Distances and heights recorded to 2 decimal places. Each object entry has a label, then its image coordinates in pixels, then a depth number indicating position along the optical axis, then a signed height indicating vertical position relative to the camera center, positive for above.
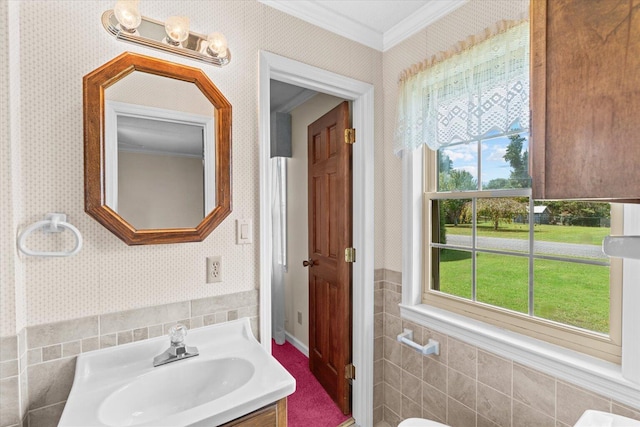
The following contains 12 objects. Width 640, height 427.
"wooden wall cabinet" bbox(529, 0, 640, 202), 0.36 +0.14
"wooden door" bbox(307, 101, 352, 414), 2.09 -0.31
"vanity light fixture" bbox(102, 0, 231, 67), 1.19 +0.71
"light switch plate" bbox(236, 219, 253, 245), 1.49 -0.10
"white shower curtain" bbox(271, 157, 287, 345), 3.24 -0.32
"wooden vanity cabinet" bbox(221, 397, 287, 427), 1.02 -0.68
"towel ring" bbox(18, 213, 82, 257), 1.05 -0.06
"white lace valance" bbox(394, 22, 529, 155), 1.28 +0.54
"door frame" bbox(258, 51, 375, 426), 1.91 -0.14
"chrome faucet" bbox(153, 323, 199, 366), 1.26 -0.54
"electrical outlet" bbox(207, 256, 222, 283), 1.42 -0.26
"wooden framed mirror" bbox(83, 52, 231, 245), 1.20 +0.25
